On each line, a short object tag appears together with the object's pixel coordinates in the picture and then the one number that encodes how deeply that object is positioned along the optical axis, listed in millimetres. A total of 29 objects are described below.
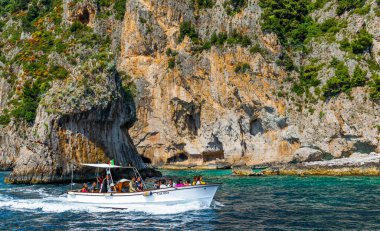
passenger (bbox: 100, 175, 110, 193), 28047
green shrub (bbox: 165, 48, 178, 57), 79238
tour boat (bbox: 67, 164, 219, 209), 24922
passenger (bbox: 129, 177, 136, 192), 26902
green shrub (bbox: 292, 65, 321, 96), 65250
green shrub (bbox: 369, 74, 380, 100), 56250
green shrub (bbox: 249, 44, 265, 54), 69750
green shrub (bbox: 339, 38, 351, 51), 62347
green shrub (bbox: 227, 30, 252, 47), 71250
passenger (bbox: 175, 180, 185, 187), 25858
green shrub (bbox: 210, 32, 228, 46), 74500
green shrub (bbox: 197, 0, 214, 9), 79812
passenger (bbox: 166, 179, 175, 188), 26291
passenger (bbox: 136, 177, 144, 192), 27072
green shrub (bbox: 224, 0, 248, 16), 74062
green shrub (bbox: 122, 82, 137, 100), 80062
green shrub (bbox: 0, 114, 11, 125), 67625
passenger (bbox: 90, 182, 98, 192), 28733
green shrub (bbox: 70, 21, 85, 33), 76250
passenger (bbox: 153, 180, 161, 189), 25875
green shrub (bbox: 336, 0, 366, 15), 64750
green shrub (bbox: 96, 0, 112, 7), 86250
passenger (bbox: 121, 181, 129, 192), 28350
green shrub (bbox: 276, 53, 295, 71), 69125
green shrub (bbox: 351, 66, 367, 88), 58469
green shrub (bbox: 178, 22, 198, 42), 78938
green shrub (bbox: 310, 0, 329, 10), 71812
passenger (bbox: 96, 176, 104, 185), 29609
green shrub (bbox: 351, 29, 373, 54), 60250
